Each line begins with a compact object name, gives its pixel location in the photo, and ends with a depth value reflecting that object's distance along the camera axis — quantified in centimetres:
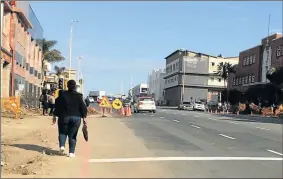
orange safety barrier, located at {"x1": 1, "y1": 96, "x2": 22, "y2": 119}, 2595
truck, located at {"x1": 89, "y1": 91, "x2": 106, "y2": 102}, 10532
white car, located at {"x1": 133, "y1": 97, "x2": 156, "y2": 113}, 4434
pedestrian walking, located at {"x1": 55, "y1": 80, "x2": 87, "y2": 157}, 1103
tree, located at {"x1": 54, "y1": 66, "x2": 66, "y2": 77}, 9722
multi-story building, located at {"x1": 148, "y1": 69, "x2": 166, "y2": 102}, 14550
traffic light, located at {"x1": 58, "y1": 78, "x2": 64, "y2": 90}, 3474
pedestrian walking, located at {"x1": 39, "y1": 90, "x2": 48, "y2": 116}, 3223
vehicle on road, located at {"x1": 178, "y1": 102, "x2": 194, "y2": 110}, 7248
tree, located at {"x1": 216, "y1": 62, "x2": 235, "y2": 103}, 9419
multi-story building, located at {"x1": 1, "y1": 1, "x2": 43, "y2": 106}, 3403
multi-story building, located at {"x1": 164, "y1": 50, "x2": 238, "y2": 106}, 11619
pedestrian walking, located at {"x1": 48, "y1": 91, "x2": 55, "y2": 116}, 3120
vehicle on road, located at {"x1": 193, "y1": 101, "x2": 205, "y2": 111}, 7012
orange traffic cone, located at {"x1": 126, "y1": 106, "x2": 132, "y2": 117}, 3522
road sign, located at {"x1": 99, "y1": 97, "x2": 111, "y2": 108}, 3425
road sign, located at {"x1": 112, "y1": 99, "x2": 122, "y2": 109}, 3653
